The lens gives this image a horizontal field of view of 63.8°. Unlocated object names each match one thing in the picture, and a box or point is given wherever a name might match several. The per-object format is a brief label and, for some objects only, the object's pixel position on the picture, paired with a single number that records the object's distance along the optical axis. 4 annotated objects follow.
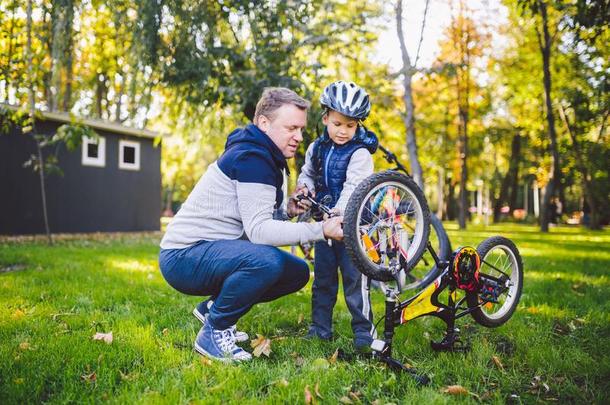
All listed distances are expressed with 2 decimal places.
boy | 3.04
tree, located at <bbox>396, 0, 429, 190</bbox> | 11.84
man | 2.70
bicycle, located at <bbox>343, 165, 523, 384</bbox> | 2.52
